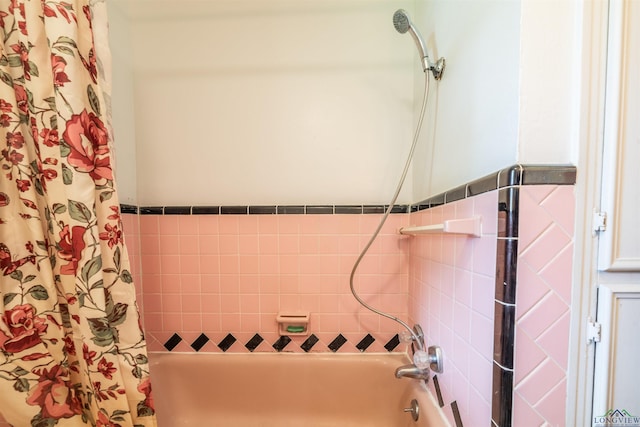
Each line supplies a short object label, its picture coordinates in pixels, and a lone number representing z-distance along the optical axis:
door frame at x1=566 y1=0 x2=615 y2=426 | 0.48
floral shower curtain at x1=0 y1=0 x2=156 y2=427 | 0.65
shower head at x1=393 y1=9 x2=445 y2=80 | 0.86
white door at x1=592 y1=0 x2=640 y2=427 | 0.47
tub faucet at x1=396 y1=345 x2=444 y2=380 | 0.84
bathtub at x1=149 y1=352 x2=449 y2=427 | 1.11
